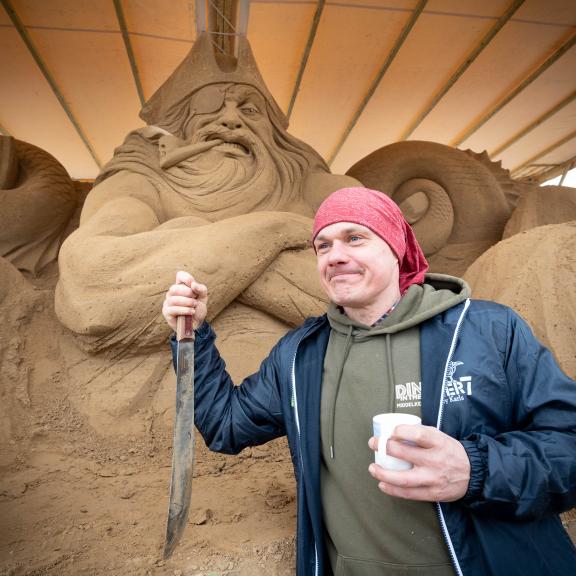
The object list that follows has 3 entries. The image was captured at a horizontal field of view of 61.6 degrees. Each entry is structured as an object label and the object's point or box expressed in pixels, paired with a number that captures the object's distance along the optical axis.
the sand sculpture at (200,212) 1.79
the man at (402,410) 0.86
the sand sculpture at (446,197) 3.18
